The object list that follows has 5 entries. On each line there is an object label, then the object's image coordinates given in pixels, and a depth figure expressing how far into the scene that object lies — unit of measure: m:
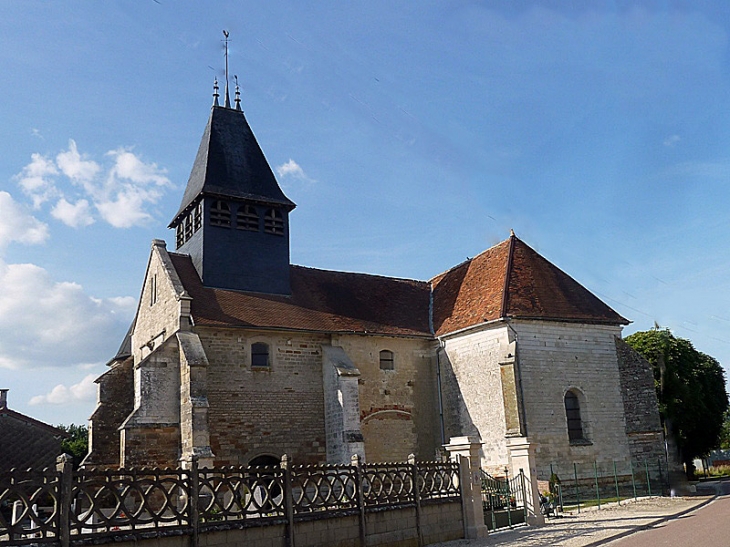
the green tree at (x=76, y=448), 38.44
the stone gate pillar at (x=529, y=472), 15.30
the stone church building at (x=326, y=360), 20.19
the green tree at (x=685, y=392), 32.09
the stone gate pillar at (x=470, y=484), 13.50
